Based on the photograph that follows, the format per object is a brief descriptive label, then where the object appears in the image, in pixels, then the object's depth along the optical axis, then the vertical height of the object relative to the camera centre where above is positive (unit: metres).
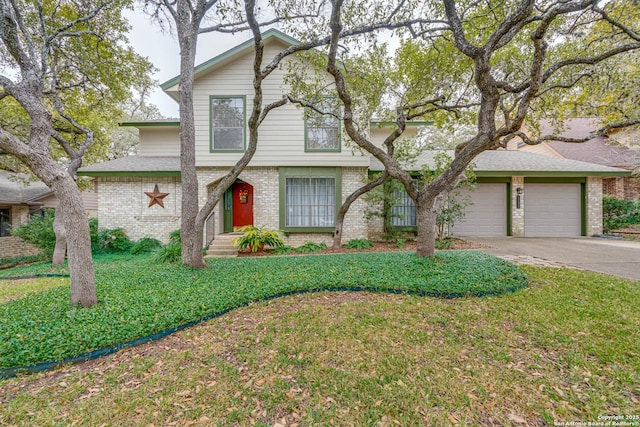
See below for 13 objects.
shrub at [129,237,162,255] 10.01 -1.23
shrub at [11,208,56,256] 9.29 -0.66
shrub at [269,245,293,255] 9.00 -1.30
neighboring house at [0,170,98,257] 10.95 +0.50
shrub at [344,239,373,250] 9.30 -1.17
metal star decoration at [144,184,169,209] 10.66 +0.65
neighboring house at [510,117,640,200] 12.82 +2.97
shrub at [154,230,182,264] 7.49 -1.19
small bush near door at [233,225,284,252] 8.64 -0.90
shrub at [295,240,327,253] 9.15 -1.25
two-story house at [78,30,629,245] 9.54 +1.26
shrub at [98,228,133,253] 10.28 -1.07
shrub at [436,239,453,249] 8.78 -1.14
